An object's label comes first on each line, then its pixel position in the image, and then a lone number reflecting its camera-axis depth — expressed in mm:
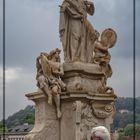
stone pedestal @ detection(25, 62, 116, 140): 10907
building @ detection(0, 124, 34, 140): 49006
